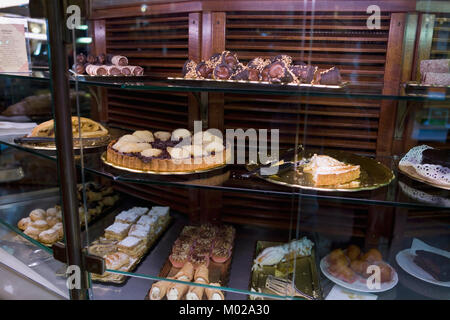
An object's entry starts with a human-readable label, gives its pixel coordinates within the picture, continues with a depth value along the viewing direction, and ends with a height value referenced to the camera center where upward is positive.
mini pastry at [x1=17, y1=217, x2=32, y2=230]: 1.78 -0.74
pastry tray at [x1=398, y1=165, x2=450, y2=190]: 1.25 -0.34
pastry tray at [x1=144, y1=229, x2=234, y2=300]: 1.47 -0.82
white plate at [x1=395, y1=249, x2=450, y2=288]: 1.41 -0.75
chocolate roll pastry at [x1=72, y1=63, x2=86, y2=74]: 1.64 +0.03
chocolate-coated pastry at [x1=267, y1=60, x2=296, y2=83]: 1.27 +0.02
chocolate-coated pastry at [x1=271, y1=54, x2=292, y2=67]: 1.33 +0.07
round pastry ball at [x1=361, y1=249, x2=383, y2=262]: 1.49 -0.72
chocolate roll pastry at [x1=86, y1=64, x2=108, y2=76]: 1.60 +0.02
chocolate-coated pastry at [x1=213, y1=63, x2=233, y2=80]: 1.38 +0.02
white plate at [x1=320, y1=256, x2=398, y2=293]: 1.38 -0.78
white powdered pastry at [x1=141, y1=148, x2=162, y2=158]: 1.39 -0.29
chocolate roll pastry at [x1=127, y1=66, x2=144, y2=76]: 1.66 +0.03
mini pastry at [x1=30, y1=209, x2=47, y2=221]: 1.85 -0.73
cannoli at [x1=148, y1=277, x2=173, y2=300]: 1.47 -0.87
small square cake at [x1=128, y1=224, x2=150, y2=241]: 1.73 -0.75
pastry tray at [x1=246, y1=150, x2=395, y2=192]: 1.21 -0.34
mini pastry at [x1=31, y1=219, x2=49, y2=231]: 1.76 -0.74
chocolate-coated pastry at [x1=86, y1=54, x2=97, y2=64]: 1.70 +0.08
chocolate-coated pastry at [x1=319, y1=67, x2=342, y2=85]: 1.26 +0.01
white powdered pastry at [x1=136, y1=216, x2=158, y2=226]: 1.81 -0.73
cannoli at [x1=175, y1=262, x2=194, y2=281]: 1.46 -0.80
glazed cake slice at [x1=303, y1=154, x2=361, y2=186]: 1.23 -0.32
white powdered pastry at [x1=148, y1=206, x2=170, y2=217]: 1.88 -0.70
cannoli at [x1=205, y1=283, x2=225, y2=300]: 1.38 -0.83
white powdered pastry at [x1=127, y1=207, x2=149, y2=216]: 1.93 -0.72
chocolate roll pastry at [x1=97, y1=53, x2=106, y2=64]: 1.70 +0.08
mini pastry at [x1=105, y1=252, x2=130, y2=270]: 1.49 -0.78
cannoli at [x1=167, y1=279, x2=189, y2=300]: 1.44 -0.86
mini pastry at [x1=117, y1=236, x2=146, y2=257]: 1.64 -0.78
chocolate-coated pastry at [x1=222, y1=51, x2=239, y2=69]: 1.40 +0.07
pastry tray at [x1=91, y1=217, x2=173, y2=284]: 1.52 -0.85
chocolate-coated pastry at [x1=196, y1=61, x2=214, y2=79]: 1.42 +0.03
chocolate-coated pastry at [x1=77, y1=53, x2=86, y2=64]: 1.70 +0.08
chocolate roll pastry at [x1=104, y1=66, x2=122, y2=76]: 1.62 +0.02
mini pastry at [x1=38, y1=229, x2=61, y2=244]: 1.65 -0.74
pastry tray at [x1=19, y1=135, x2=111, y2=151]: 1.51 -0.31
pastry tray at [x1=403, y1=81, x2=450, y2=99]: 1.11 -0.03
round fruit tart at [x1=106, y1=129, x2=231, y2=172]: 1.36 -0.30
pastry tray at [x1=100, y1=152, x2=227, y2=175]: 1.35 -0.35
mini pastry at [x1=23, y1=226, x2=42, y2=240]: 1.69 -0.75
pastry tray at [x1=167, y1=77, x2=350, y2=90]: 1.22 -0.02
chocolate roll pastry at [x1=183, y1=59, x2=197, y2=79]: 1.46 +0.03
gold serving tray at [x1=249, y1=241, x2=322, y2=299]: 1.38 -0.79
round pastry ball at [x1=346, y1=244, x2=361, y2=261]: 1.51 -0.72
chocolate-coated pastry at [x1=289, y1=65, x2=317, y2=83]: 1.26 +0.02
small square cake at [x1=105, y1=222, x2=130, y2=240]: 1.78 -0.77
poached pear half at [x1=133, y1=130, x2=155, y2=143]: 1.57 -0.26
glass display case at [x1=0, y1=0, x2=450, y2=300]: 1.23 -0.29
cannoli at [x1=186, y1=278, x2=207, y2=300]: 1.41 -0.84
